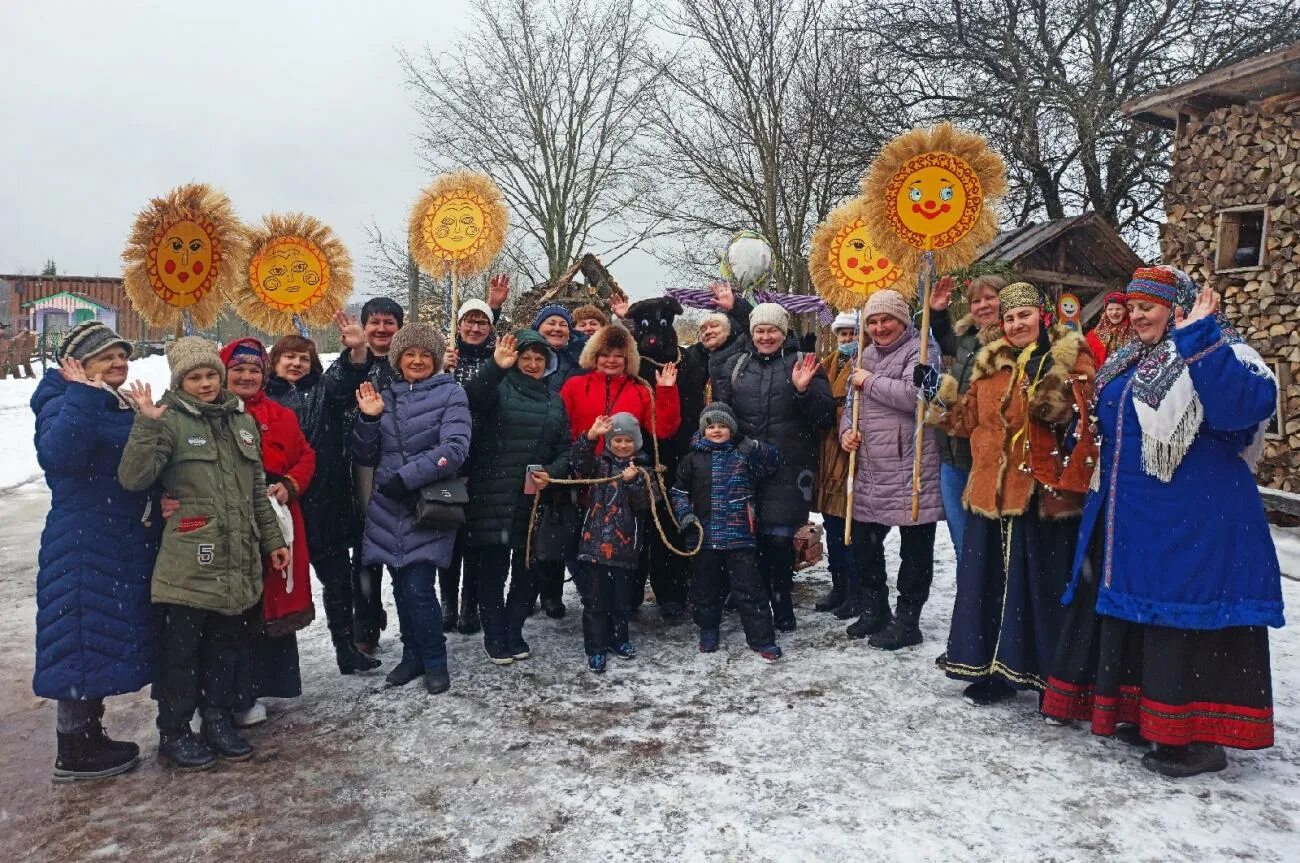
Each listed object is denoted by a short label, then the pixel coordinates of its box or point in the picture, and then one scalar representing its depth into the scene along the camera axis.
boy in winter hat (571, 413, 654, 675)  4.42
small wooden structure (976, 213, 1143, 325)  12.03
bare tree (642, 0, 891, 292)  16.41
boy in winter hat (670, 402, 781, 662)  4.53
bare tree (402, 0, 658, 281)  22.42
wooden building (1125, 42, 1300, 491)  8.93
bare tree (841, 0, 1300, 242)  13.96
